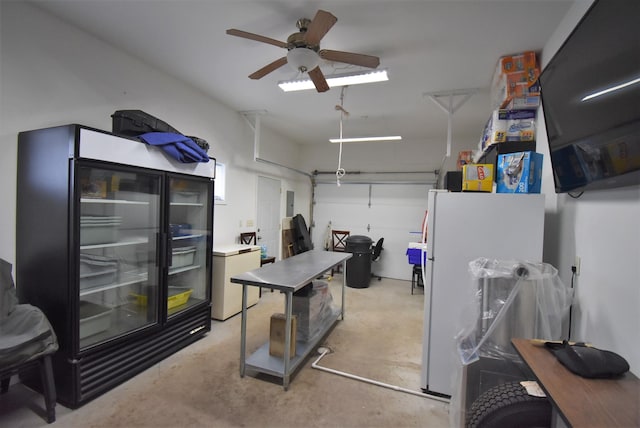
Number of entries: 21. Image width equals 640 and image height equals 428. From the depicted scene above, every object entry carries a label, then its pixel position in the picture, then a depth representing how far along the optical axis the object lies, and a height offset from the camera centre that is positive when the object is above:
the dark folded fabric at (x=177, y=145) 2.31 +0.51
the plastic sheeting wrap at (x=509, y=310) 1.61 -0.55
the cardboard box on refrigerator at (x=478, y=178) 2.12 +0.28
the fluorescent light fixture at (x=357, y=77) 2.57 +1.22
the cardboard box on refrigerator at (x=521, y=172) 1.94 +0.31
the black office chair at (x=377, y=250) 5.52 -0.78
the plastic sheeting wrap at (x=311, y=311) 2.77 -1.05
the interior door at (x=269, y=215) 5.12 -0.16
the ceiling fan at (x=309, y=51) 1.85 +1.14
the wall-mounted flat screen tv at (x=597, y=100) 1.02 +0.53
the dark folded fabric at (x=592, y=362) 1.05 -0.55
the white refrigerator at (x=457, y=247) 1.96 -0.23
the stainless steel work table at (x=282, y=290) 2.15 -0.64
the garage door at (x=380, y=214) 5.77 -0.09
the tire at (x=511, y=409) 1.17 -0.84
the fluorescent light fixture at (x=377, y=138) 4.73 +1.26
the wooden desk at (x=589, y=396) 0.86 -0.61
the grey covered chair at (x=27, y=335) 1.67 -0.84
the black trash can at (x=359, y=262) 5.11 -0.96
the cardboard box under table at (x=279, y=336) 2.46 -1.14
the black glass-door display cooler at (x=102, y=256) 1.89 -0.45
